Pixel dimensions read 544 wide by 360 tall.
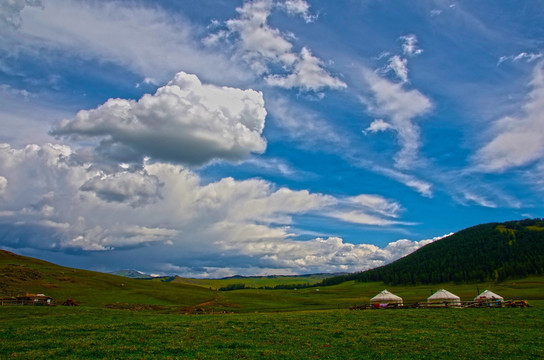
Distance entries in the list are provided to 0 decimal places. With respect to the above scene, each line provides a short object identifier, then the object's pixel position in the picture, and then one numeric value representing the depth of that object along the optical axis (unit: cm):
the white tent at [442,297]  7725
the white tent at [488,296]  7571
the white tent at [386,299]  8538
